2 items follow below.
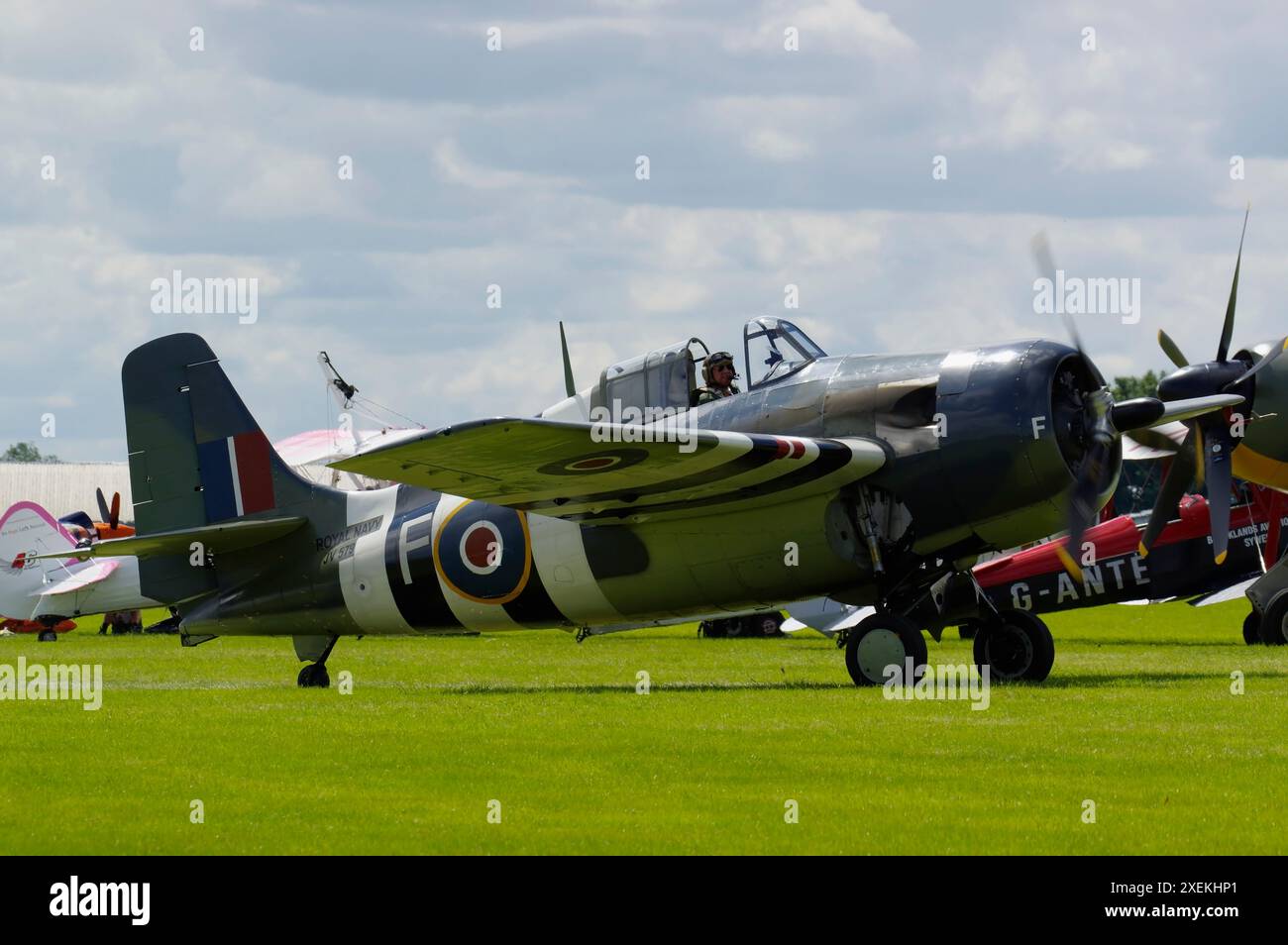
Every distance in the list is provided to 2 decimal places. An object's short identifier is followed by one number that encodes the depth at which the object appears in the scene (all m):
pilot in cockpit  17.58
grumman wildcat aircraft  15.65
